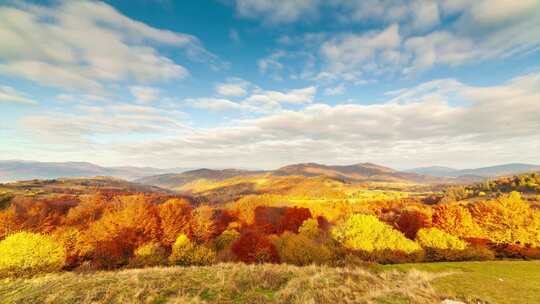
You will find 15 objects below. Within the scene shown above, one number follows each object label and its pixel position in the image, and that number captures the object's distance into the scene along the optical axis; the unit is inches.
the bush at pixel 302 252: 1443.2
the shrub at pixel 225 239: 2527.6
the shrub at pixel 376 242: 1456.7
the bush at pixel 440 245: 1566.2
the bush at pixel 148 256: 1658.5
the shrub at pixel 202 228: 2733.8
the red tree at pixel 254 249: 2027.6
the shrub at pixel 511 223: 1733.5
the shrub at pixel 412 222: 2232.3
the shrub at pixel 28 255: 1214.3
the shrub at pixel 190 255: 1663.4
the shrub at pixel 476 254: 1505.9
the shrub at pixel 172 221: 2352.4
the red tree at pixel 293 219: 3689.0
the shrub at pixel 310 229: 2570.9
